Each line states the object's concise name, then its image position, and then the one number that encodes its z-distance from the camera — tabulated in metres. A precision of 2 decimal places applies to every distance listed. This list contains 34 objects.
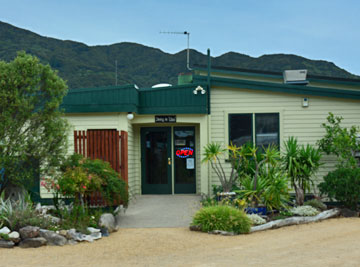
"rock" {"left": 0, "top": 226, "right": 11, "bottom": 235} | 7.64
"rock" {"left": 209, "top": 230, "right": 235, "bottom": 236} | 8.48
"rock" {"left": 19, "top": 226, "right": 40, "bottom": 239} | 7.64
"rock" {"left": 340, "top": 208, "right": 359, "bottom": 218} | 10.34
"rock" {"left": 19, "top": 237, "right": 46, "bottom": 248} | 7.54
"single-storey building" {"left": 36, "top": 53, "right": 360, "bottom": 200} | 11.98
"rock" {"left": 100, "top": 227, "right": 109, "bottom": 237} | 8.48
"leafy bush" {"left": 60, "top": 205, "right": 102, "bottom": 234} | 8.30
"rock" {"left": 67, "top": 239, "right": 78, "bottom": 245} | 7.80
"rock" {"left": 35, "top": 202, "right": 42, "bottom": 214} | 8.70
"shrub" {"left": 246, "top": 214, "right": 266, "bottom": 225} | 9.26
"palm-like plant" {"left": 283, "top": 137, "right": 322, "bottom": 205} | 10.79
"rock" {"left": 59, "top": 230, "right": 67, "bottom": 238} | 7.94
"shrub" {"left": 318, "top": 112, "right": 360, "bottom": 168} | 11.42
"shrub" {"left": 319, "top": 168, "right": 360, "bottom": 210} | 10.23
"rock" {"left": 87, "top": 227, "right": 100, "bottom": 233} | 8.31
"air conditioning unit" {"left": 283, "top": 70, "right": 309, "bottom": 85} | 15.88
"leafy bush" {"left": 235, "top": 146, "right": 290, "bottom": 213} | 10.04
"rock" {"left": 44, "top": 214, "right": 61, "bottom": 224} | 8.37
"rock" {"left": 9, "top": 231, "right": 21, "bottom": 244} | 7.58
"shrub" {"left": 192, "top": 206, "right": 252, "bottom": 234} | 8.60
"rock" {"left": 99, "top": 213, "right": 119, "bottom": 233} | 8.71
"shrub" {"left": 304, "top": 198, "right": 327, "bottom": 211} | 10.62
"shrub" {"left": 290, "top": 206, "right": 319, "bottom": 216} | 9.95
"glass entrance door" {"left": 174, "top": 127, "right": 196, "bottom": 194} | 12.98
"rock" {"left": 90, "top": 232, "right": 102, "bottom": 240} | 8.15
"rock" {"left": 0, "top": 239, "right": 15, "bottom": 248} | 7.48
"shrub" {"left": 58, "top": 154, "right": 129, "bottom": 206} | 8.87
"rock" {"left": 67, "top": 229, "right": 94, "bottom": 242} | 7.92
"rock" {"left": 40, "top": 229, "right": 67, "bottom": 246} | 7.70
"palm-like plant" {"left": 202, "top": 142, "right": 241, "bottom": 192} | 11.00
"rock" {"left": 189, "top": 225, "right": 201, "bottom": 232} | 8.80
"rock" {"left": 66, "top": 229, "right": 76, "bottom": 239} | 7.92
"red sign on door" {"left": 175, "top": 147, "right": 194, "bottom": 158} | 12.98
